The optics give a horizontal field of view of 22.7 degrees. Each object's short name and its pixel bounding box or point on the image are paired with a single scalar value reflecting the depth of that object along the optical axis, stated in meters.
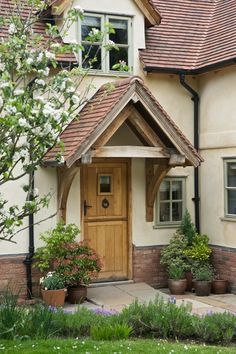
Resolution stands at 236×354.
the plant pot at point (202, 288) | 12.43
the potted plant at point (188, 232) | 12.91
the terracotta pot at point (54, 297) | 10.96
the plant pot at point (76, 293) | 11.43
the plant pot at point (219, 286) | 12.67
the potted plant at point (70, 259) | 11.24
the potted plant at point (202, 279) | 12.43
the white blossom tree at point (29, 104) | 5.95
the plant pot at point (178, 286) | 12.55
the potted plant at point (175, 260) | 12.59
